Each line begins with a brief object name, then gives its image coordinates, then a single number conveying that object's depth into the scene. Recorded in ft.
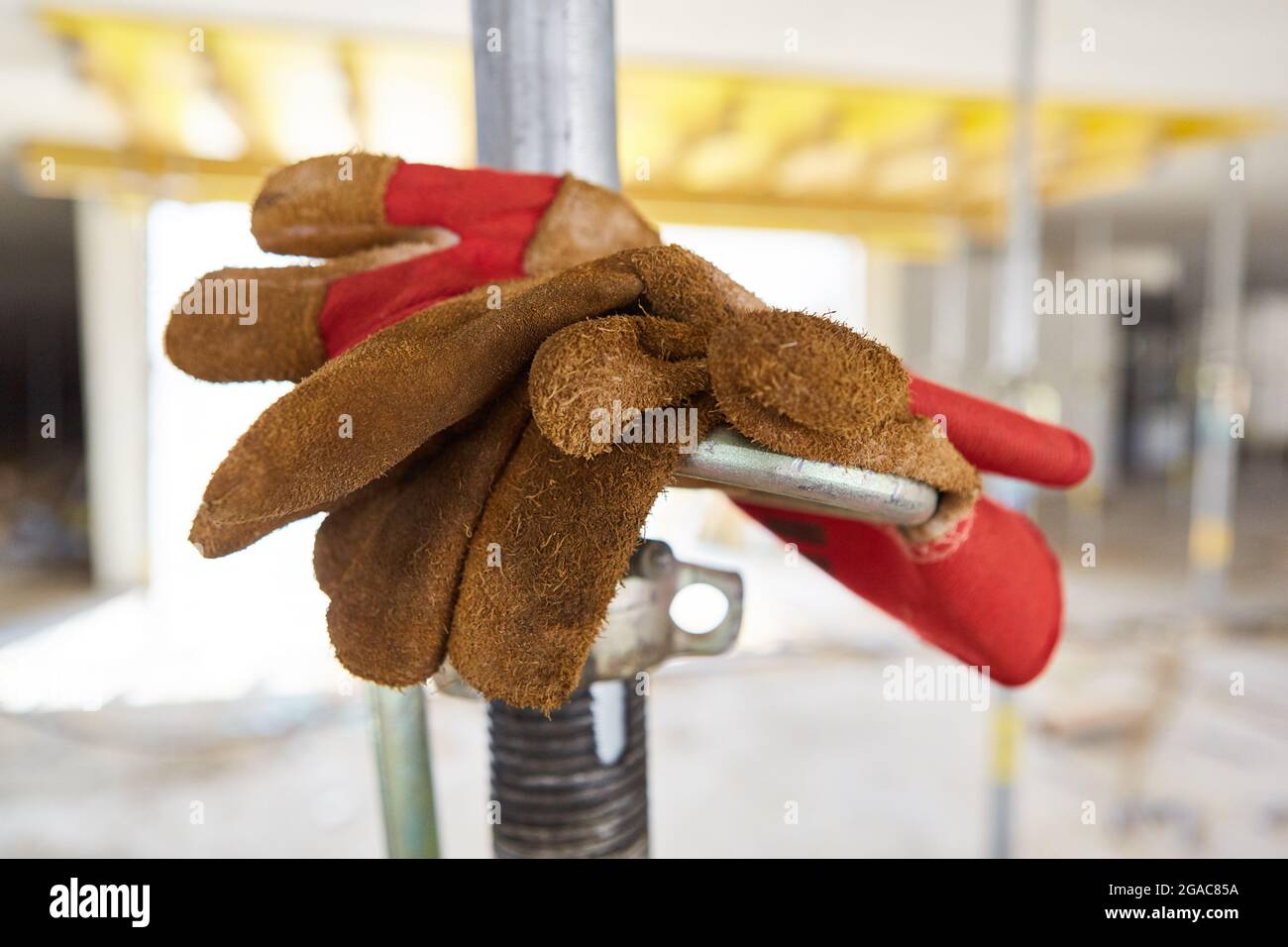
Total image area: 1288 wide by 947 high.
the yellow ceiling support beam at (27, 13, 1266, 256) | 10.25
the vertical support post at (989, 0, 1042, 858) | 5.57
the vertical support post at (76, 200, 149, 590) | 16.42
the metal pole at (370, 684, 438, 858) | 2.38
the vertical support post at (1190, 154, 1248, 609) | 14.20
